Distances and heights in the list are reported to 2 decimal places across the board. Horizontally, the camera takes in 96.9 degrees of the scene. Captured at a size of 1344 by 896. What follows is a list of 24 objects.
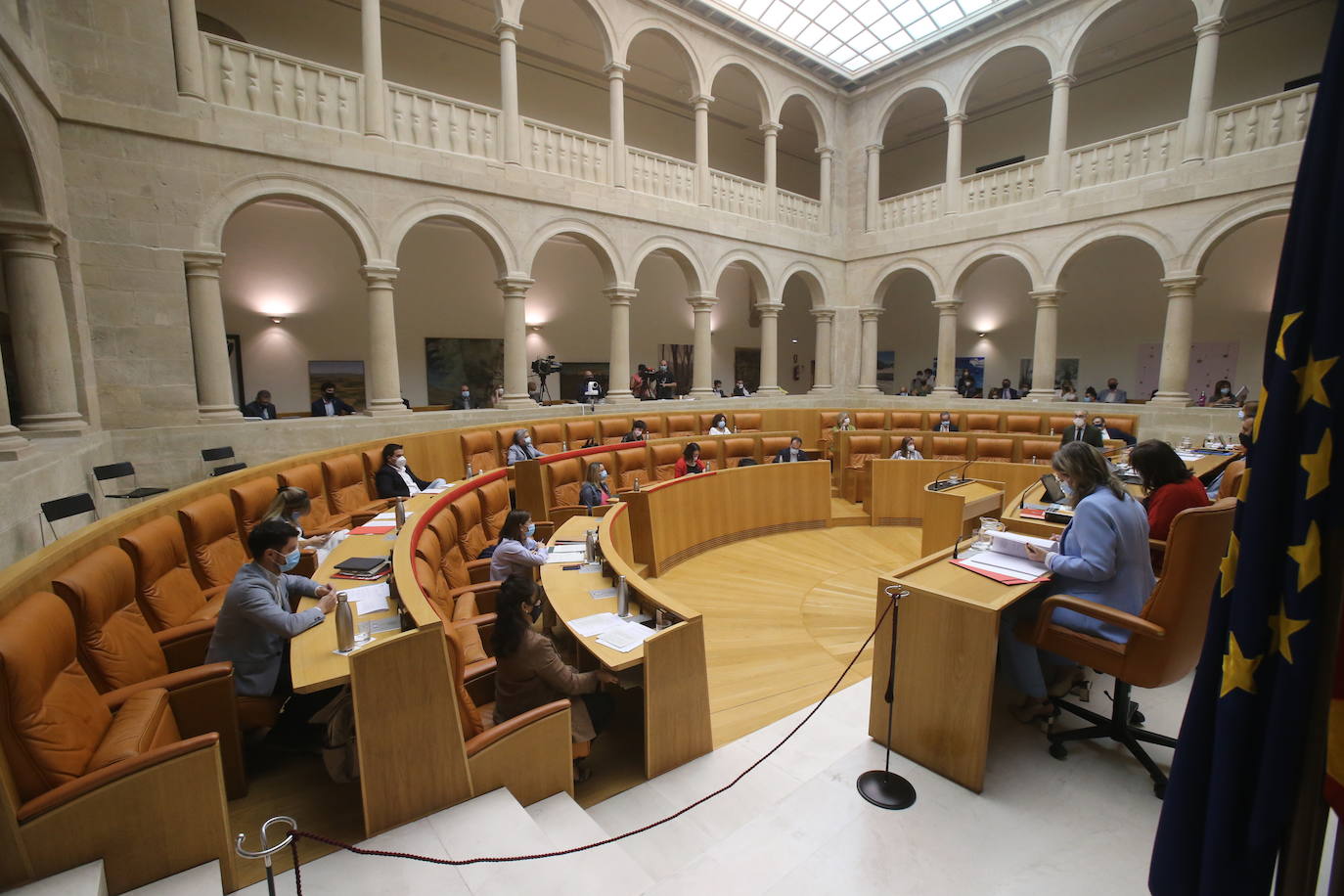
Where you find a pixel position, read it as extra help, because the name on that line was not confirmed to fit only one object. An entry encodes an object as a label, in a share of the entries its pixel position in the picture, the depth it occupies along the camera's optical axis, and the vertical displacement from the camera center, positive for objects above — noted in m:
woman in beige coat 2.82 -1.39
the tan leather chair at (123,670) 2.62 -1.32
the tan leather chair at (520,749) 2.49 -1.58
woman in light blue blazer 2.69 -0.81
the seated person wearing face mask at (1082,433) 8.29 -0.79
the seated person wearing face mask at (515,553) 4.26 -1.24
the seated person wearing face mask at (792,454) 8.56 -1.06
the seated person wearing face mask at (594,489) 6.43 -1.19
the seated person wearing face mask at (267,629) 2.92 -1.24
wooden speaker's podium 6.31 -1.42
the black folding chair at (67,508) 4.54 -1.00
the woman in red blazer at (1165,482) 3.41 -0.60
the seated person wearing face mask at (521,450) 7.92 -0.94
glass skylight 12.14 +7.59
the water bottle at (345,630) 2.72 -1.14
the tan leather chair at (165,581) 3.32 -1.19
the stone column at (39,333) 6.13 +0.50
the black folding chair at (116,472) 6.13 -0.97
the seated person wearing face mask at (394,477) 6.84 -1.13
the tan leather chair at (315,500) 5.62 -1.22
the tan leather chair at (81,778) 1.85 -1.30
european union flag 0.98 -0.33
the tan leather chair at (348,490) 6.29 -1.21
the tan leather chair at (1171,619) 2.47 -1.02
